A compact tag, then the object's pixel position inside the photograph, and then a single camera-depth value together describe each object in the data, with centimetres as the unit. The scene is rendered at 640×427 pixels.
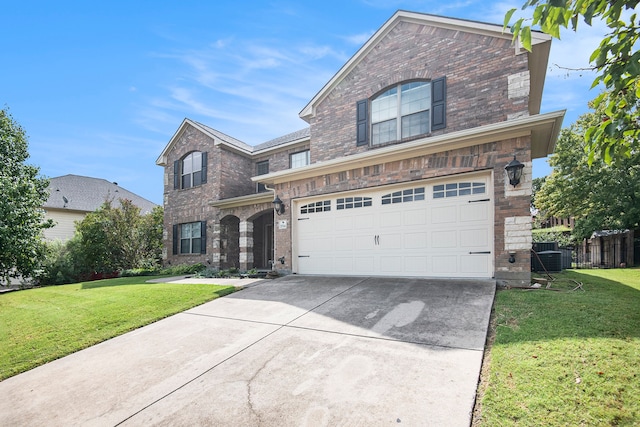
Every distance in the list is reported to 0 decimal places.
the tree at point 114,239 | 1561
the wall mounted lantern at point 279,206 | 1016
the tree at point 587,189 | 1598
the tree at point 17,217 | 940
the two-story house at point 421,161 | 678
